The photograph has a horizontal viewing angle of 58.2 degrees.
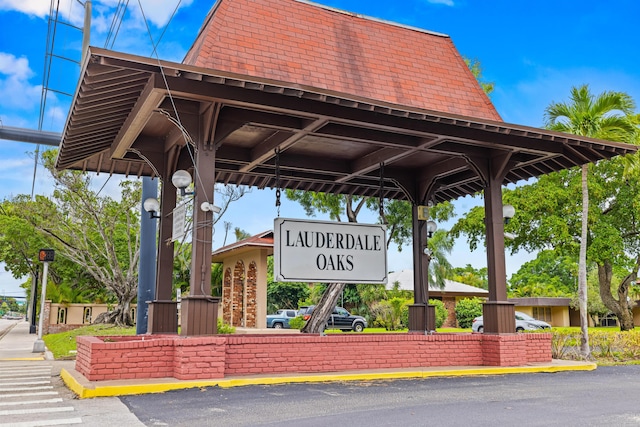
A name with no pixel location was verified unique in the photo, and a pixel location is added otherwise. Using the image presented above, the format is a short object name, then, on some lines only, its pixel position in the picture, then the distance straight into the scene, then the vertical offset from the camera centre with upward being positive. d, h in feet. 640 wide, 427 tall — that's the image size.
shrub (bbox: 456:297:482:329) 121.49 -1.73
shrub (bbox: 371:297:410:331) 105.91 -1.79
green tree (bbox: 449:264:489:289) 195.11 +9.55
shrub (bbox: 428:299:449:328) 115.15 -2.23
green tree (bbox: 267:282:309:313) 144.97 +1.94
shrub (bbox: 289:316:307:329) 101.79 -3.43
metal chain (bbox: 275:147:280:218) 36.32 +7.95
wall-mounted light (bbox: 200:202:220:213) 30.48 +5.03
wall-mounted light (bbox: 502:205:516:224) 41.02 +6.49
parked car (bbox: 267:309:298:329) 109.29 -3.28
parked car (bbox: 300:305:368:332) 103.64 -3.30
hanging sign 35.53 +3.26
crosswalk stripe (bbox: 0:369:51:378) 37.86 -4.73
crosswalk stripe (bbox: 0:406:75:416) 23.11 -4.36
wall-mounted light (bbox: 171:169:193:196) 32.68 +6.92
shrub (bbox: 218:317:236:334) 63.48 -3.00
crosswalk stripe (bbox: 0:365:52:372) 41.88 -4.83
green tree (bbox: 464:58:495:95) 76.56 +31.29
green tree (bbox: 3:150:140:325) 78.89 +12.72
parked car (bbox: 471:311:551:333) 98.17 -3.69
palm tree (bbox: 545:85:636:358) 50.34 +16.21
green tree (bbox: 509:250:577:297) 193.57 +9.94
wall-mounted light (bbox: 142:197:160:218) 39.22 +6.53
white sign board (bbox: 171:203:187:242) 32.48 +4.68
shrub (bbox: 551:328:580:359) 49.12 -3.66
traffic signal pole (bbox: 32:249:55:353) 59.26 +3.37
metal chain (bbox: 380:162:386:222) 41.26 +8.97
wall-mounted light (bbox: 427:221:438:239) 45.50 +5.99
